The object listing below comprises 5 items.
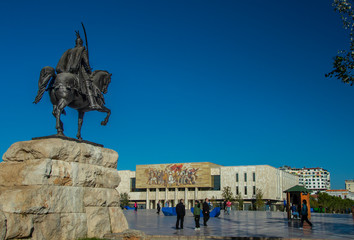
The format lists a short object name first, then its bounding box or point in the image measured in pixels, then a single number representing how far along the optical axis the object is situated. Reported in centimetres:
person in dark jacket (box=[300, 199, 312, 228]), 1756
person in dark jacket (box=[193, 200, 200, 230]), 1670
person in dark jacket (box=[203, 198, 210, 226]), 1997
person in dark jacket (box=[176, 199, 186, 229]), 1695
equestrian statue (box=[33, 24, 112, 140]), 1050
